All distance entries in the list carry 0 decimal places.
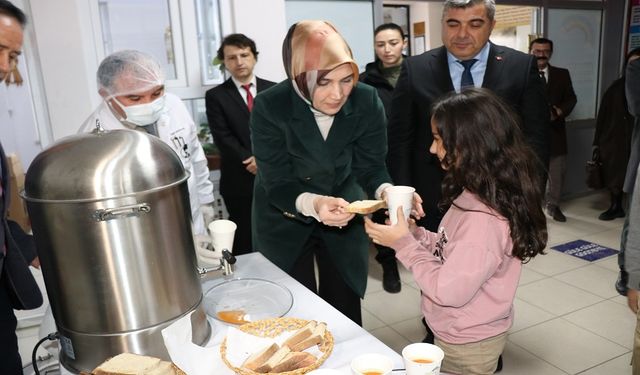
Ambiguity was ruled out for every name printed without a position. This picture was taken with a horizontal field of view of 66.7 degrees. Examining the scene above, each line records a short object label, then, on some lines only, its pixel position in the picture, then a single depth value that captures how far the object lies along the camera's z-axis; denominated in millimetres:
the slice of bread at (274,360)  873
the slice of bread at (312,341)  936
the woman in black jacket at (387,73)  3240
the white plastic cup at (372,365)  820
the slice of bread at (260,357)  889
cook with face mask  1834
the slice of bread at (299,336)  939
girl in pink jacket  1231
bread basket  940
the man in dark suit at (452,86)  2068
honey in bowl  1147
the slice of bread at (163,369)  828
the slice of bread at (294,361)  876
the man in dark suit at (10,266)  1237
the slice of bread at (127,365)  829
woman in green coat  1542
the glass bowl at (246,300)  1162
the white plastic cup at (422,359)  777
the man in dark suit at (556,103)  4336
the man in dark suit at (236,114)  3061
